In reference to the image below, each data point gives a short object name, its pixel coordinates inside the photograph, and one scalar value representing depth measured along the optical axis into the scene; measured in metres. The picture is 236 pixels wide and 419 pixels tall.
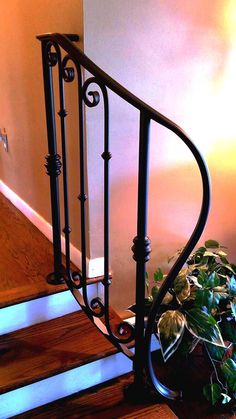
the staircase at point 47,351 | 1.41
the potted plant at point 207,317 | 1.44
